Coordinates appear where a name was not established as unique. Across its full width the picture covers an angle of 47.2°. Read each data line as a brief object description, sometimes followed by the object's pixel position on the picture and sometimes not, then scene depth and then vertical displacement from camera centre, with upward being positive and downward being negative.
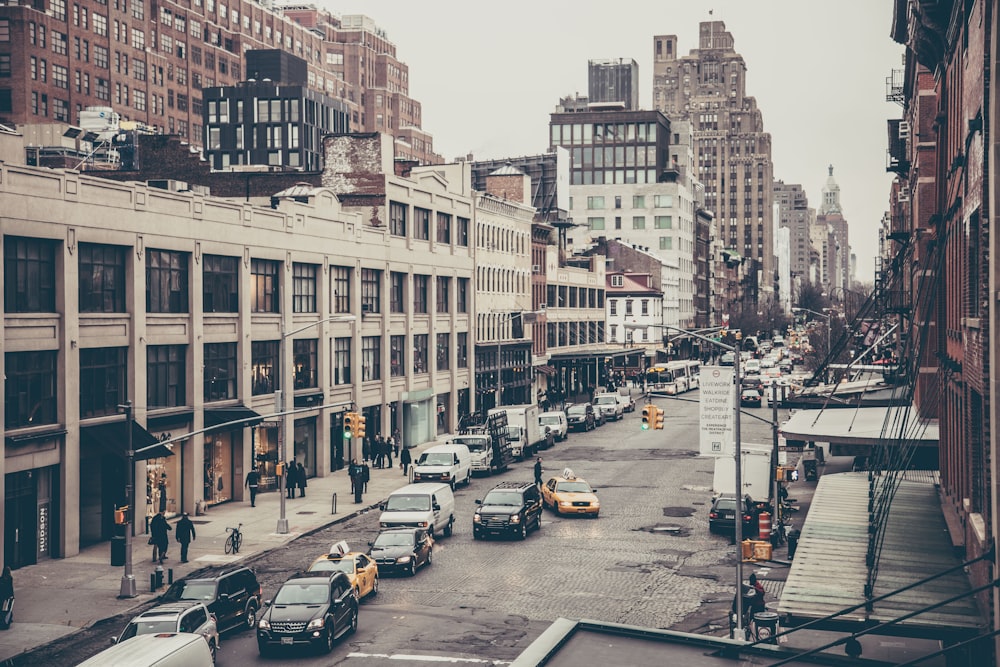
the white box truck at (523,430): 64.44 -5.71
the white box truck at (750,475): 41.81 -5.35
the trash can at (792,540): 37.47 -6.90
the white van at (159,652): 20.64 -5.96
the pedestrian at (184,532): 37.75 -6.66
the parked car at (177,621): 25.10 -6.47
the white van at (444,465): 52.43 -6.25
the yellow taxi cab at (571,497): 46.41 -6.86
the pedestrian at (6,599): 29.64 -6.98
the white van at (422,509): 39.81 -6.38
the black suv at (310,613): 26.64 -6.72
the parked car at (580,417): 80.56 -6.19
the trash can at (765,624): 26.72 -6.90
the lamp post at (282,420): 42.12 -3.61
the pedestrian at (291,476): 51.69 -6.55
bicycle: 38.75 -7.14
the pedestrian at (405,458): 57.43 -6.47
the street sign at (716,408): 31.08 -2.14
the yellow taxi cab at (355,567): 31.33 -6.54
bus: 103.31 -4.60
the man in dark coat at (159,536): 36.75 -6.60
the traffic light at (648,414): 43.16 -3.20
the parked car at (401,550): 35.47 -6.89
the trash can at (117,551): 37.16 -7.16
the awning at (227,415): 48.38 -3.60
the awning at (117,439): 40.44 -3.86
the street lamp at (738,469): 28.62 -3.65
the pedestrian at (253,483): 49.28 -6.55
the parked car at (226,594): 28.52 -6.66
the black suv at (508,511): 41.38 -6.65
